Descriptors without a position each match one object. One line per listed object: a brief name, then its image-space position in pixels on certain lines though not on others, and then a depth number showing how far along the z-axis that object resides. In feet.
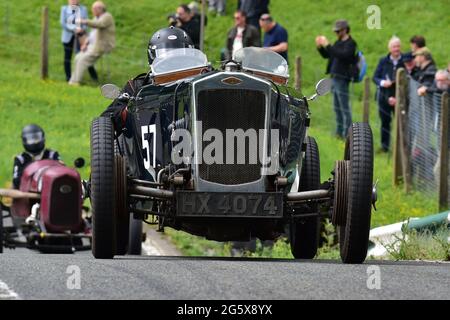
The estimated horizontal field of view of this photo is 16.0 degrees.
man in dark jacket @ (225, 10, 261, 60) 77.25
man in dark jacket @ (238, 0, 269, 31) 89.15
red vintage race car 58.03
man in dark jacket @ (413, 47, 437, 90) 69.41
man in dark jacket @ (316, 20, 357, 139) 77.36
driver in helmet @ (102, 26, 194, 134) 43.34
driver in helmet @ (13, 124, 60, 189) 60.54
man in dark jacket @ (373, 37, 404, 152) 74.83
